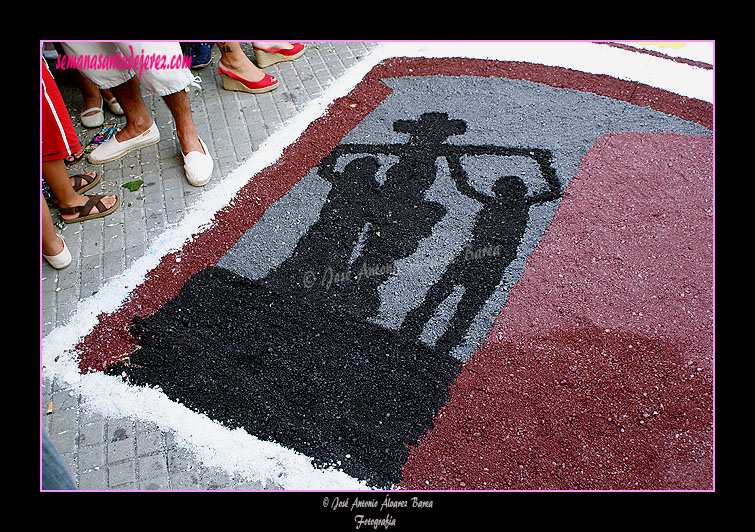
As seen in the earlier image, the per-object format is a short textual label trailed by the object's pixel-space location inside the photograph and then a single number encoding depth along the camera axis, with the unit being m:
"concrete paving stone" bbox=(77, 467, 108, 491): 2.31
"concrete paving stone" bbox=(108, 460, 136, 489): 2.32
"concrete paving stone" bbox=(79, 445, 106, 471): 2.38
